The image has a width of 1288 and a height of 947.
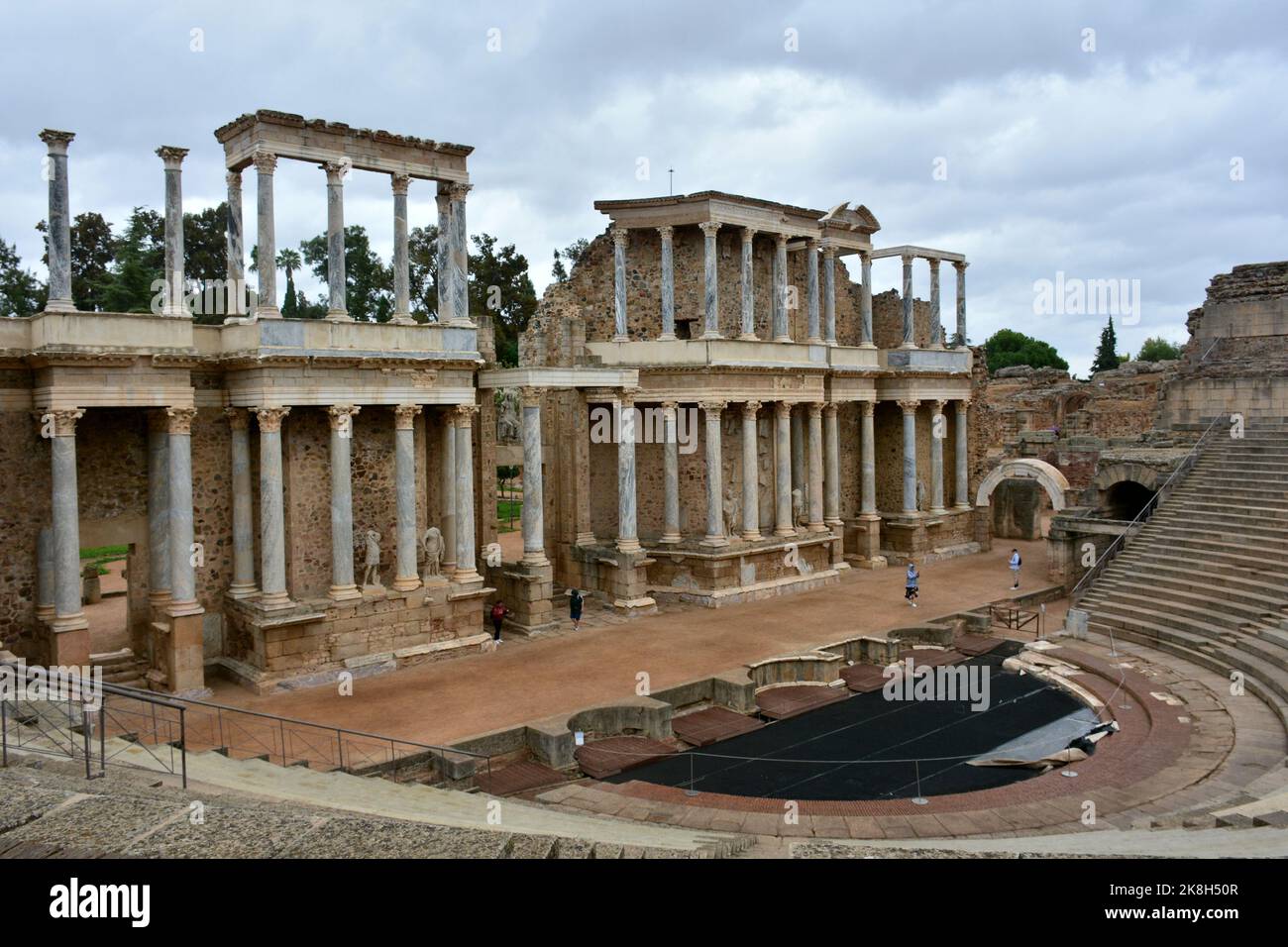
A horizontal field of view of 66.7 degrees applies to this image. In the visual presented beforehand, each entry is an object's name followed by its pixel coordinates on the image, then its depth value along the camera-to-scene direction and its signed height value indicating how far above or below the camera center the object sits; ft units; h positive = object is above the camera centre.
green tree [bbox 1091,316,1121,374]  270.87 +23.36
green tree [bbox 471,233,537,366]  163.32 +26.58
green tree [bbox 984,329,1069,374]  299.58 +26.69
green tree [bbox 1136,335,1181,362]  310.04 +27.46
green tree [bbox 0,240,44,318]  131.93 +22.71
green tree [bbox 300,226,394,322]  164.55 +28.93
